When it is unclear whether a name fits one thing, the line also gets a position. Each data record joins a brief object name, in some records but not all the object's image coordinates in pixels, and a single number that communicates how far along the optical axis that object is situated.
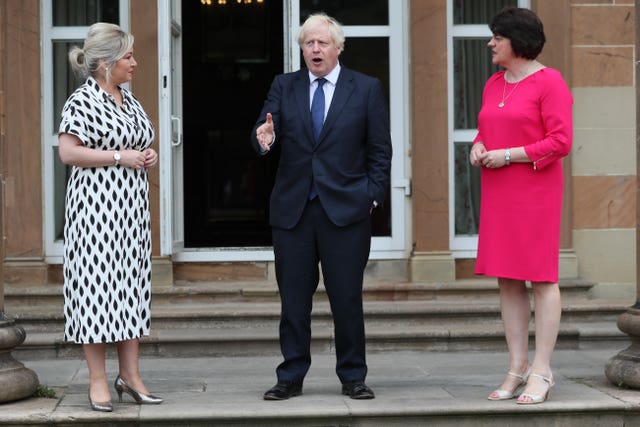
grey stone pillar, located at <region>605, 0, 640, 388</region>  5.82
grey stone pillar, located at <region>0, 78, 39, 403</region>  5.52
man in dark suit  5.64
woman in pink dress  5.48
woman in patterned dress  5.35
